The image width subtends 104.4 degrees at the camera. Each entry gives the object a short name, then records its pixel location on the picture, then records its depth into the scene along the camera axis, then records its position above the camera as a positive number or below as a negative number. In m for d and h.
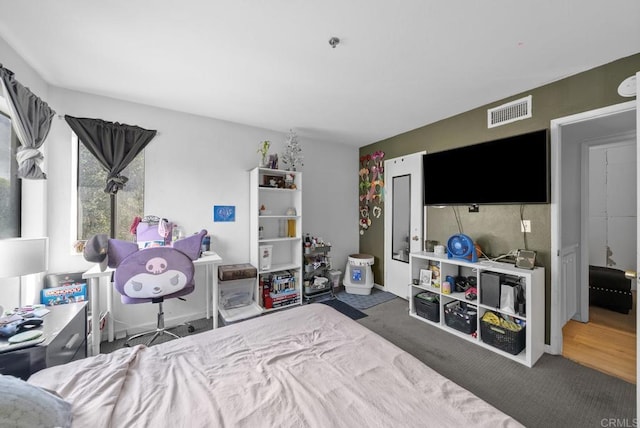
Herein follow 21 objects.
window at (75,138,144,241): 2.51 +0.15
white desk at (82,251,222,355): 2.05 -0.79
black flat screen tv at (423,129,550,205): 2.22 +0.44
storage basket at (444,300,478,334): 2.50 -1.05
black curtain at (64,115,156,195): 2.39 +0.73
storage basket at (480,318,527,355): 2.16 -1.11
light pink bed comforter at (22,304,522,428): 0.90 -0.74
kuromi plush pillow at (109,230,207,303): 1.96 -0.46
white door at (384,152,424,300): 3.45 -0.04
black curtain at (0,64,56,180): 1.60 +0.66
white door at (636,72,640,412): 1.36 +0.11
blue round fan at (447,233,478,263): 2.57 -0.36
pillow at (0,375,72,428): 0.72 -0.60
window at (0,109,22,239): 1.87 +0.23
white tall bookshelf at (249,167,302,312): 3.18 -0.13
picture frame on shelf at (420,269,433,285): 3.00 -0.75
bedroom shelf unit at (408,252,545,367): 2.13 -0.85
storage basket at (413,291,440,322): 2.83 -1.07
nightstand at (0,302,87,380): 1.23 -0.72
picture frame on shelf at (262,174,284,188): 3.31 +0.45
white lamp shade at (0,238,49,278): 1.37 -0.25
